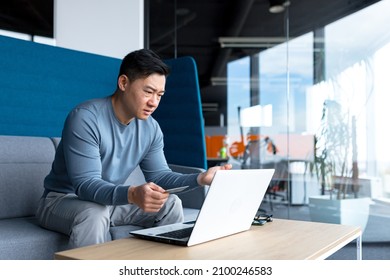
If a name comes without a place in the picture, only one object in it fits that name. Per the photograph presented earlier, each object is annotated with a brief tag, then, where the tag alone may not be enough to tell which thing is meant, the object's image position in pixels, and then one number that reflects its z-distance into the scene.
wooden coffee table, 1.19
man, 1.58
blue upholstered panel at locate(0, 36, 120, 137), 2.57
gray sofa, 1.71
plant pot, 3.78
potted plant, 3.81
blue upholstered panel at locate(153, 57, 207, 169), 2.86
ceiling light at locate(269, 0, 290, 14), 4.25
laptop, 1.27
